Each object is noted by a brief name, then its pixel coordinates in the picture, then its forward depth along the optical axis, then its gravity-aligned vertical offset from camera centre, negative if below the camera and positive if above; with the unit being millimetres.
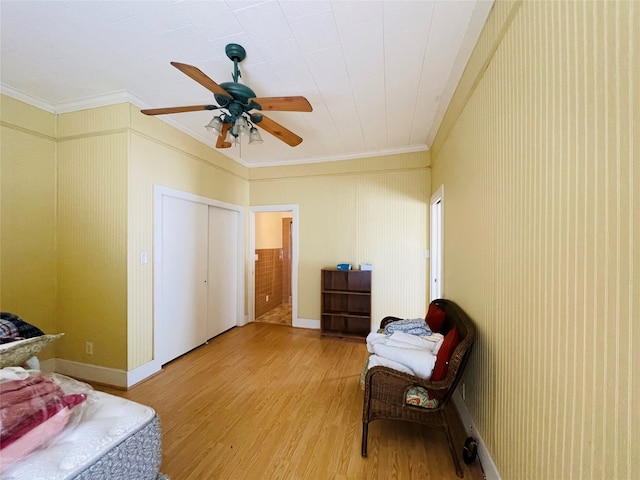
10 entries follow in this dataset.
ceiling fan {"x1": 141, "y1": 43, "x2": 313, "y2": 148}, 1688 +941
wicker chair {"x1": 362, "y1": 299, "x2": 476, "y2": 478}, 1535 -1006
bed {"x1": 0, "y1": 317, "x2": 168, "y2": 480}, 764 -701
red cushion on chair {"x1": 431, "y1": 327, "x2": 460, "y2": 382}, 1602 -761
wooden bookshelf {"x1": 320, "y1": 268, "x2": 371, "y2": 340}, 3781 -1026
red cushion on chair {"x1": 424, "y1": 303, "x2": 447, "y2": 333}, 2335 -771
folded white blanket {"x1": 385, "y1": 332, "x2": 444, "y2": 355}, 1934 -820
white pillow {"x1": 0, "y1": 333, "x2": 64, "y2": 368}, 1148 -536
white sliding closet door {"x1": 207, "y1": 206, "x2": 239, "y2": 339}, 3672 -524
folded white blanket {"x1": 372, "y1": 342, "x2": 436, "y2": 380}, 1659 -827
